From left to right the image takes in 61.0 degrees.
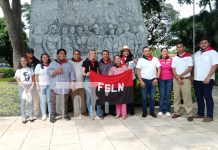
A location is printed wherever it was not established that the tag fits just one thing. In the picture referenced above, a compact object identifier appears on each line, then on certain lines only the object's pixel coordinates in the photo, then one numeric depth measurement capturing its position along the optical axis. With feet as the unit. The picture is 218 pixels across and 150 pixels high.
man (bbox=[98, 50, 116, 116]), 15.21
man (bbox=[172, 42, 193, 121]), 14.42
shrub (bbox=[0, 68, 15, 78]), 51.40
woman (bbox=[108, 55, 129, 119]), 14.85
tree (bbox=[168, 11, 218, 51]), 46.34
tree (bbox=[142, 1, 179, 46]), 66.78
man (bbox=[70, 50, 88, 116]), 15.15
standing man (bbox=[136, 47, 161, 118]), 14.87
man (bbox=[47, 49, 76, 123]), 14.43
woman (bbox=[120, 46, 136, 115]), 15.25
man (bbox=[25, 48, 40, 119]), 14.99
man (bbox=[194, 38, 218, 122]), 13.74
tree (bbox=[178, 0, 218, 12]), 50.30
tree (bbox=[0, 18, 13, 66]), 73.84
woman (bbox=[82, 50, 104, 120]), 14.82
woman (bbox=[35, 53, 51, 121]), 14.64
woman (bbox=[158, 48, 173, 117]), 14.96
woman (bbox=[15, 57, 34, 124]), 14.48
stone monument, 20.71
